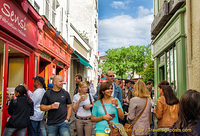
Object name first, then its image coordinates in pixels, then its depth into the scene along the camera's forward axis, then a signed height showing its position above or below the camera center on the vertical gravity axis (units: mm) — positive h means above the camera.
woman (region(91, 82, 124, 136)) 3799 -589
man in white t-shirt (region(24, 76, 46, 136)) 5262 -779
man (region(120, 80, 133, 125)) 8461 -828
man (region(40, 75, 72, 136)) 4426 -637
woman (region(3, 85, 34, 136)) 4617 -745
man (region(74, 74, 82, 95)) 6441 -54
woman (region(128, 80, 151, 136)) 4059 -674
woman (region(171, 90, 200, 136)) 2203 -377
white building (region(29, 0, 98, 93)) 10772 +3320
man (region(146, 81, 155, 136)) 8591 -317
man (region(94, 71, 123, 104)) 5527 -285
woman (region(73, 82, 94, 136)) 5121 -776
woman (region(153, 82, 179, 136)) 3988 -590
